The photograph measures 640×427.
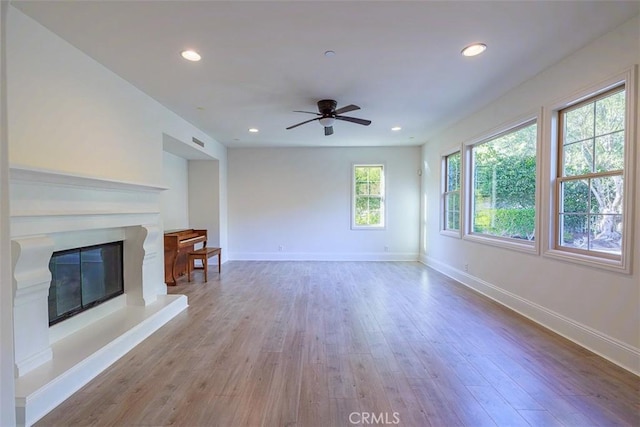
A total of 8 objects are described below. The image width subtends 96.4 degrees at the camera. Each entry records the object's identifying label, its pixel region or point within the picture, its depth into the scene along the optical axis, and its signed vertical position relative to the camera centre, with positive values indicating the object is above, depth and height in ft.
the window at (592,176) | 7.81 +0.93
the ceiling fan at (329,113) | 11.81 +3.99
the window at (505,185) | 11.05 +0.98
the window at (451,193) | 16.83 +0.90
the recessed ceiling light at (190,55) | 8.43 +4.60
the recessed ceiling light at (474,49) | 8.08 +4.59
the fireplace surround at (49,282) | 6.03 -2.01
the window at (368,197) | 22.27 +0.85
